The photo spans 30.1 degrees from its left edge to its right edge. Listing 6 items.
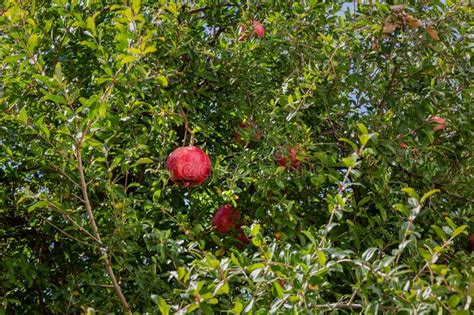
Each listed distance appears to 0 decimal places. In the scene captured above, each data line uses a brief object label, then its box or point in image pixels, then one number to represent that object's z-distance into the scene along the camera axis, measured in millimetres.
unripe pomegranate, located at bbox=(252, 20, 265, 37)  3189
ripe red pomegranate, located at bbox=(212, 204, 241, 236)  2932
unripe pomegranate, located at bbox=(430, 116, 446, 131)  2965
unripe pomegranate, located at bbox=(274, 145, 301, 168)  2863
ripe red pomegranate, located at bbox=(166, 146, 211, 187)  2736
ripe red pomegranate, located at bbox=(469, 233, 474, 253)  2918
